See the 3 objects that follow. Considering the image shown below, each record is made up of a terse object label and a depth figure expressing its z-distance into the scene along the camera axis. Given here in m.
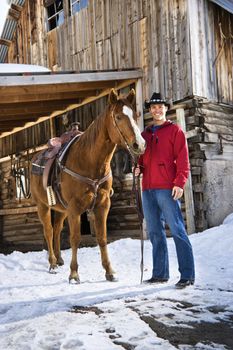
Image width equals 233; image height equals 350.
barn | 8.91
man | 4.40
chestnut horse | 4.82
